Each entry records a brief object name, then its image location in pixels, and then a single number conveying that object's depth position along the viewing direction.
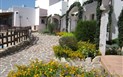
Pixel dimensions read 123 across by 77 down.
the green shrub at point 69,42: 5.20
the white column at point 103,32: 5.10
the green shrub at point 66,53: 4.69
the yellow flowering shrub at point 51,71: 2.38
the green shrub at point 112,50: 5.40
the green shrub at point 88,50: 4.84
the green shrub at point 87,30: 6.09
